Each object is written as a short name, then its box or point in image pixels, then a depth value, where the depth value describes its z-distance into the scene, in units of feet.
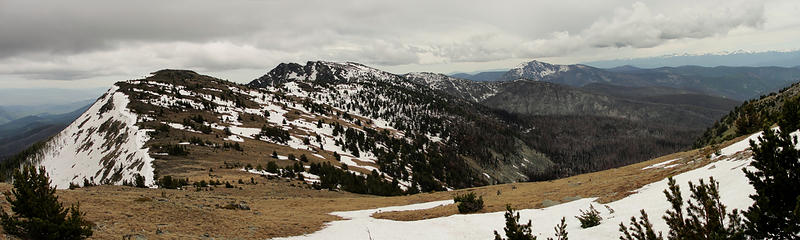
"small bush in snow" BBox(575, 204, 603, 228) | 45.55
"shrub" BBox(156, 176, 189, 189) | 129.05
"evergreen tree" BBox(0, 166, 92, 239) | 36.77
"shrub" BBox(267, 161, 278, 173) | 198.70
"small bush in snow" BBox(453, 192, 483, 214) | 74.54
